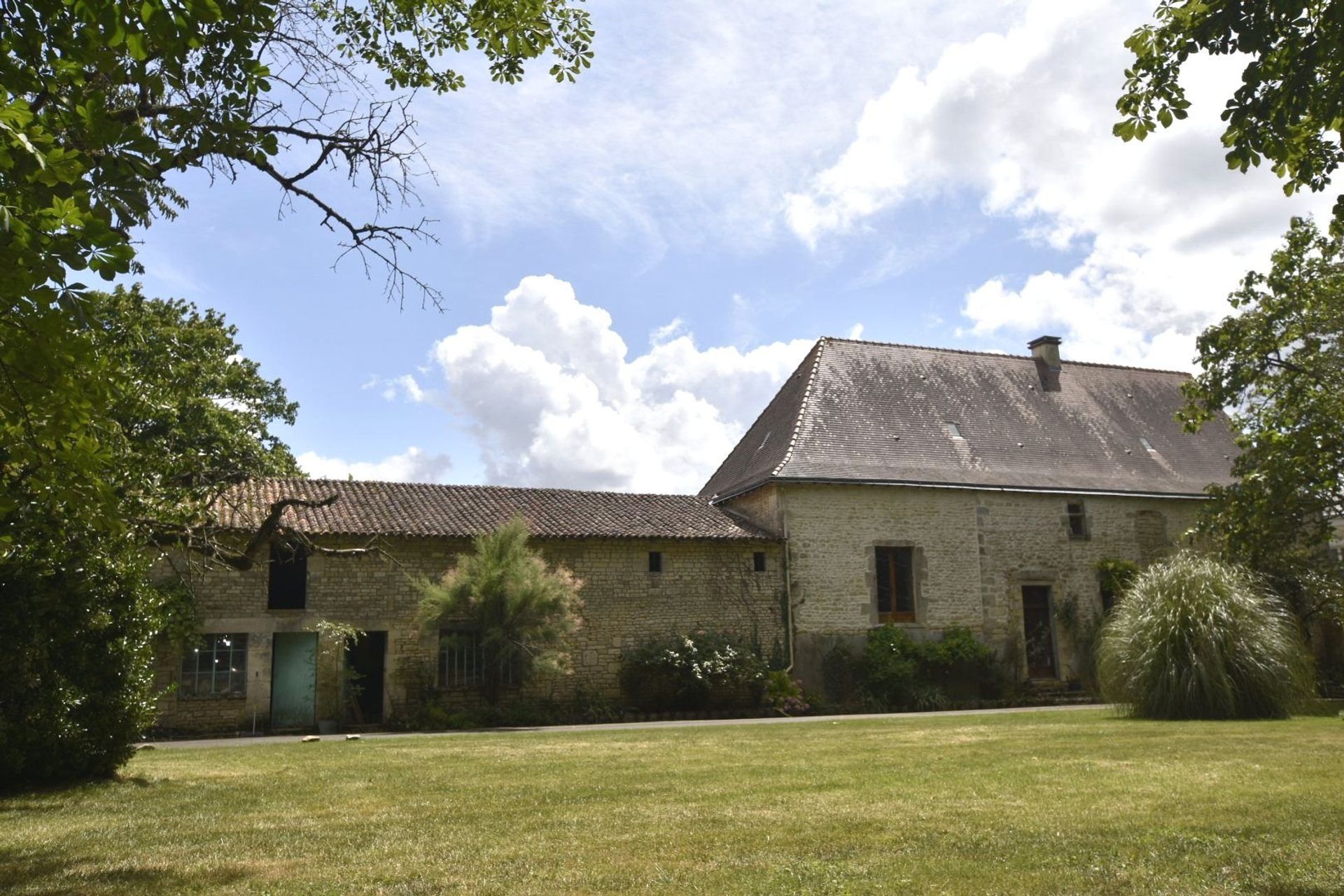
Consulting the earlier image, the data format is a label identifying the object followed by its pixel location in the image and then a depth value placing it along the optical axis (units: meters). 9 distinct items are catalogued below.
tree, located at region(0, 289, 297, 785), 7.16
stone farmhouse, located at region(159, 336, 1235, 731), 17.11
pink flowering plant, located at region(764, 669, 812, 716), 18.75
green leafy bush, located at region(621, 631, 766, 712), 18.31
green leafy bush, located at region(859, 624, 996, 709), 19.88
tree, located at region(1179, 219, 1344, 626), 14.44
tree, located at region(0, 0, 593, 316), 3.47
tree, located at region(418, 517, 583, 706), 16.75
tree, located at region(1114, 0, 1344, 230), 5.06
